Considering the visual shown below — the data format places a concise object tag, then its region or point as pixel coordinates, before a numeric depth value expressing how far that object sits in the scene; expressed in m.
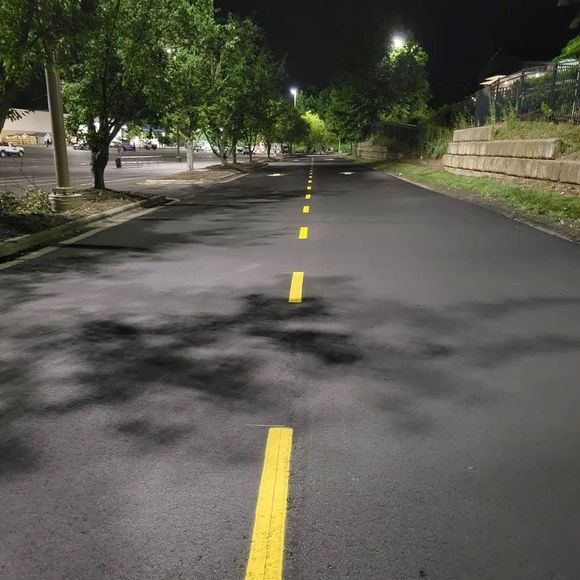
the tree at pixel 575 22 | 25.86
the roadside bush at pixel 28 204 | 12.79
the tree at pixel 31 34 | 10.57
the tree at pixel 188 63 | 19.31
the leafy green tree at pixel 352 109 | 63.69
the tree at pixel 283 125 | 54.02
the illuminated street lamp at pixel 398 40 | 59.38
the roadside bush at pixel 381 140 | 51.78
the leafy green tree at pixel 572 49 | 33.18
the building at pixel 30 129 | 101.19
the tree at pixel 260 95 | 41.41
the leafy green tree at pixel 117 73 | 16.84
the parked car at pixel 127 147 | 88.62
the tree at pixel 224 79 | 29.97
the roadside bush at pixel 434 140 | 34.43
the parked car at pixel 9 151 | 61.25
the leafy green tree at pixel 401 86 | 61.38
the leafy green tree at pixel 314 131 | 120.75
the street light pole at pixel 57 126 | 13.54
